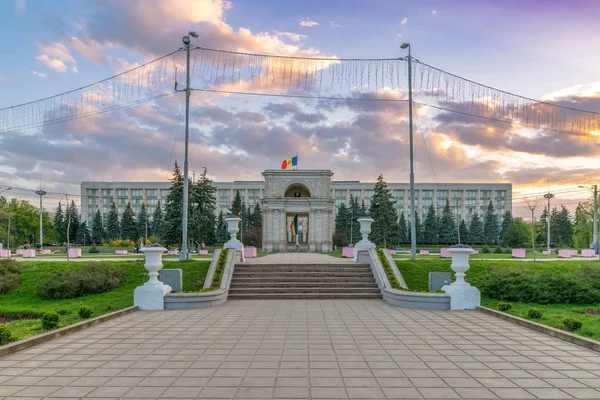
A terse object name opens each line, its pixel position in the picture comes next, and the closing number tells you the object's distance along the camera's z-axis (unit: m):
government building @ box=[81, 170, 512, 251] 101.06
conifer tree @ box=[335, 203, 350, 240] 73.48
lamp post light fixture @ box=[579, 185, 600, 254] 36.59
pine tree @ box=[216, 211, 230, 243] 83.81
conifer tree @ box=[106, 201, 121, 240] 82.94
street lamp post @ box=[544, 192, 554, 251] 53.41
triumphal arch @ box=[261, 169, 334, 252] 43.34
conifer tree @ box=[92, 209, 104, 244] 83.25
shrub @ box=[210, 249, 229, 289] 14.29
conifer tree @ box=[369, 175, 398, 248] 49.41
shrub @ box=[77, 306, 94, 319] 10.38
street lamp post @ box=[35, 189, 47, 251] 50.94
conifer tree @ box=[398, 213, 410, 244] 81.94
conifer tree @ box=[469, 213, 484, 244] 85.12
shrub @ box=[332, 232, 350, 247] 64.75
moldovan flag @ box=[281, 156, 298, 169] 47.00
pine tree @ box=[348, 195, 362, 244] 72.62
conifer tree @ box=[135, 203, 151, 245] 82.44
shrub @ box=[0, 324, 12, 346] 7.53
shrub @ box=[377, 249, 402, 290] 14.38
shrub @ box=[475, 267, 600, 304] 13.27
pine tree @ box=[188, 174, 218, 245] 40.97
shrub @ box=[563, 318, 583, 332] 8.52
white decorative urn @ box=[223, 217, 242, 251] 19.62
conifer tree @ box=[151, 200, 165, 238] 80.31
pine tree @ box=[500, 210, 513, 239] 82.74
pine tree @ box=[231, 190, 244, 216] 73.00
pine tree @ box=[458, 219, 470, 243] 84.12
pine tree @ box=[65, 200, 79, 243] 83.94
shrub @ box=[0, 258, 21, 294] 16.25
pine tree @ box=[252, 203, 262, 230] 76.44
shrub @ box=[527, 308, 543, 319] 9.98
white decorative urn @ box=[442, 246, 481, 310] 11.89
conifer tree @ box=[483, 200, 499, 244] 85.62
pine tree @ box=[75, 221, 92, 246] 83.19
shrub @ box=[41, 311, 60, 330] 9.11
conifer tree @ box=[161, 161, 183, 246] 38.59
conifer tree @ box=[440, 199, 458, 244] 81.12
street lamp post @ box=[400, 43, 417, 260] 19.75
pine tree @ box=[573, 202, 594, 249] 55.66
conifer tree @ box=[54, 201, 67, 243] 84.62
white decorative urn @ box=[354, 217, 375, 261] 19.64
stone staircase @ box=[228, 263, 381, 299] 14.27
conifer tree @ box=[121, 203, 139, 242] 80.56
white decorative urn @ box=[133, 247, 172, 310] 12.00
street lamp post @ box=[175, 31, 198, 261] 18.03
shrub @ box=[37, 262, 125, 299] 15.02
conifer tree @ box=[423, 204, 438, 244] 81.69
